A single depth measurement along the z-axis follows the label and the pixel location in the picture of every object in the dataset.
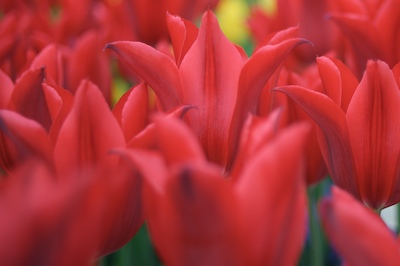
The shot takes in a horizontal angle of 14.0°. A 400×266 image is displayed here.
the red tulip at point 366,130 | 0.65
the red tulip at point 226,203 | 0.56
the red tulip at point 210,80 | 0.66
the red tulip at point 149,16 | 0.87
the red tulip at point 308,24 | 0.86
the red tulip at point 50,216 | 0.55
